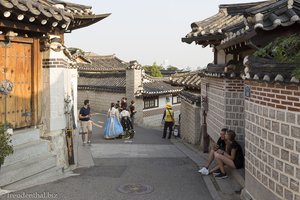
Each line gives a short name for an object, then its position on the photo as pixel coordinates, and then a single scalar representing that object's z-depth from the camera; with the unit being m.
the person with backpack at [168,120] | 17.45
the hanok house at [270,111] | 4.68
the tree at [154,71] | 44.29
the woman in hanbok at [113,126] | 16.00
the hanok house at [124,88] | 27.56
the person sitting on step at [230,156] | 8.16
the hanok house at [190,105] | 15.23
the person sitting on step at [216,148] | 8.83
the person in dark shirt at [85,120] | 13.44
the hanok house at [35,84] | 7.20
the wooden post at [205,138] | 12.82
